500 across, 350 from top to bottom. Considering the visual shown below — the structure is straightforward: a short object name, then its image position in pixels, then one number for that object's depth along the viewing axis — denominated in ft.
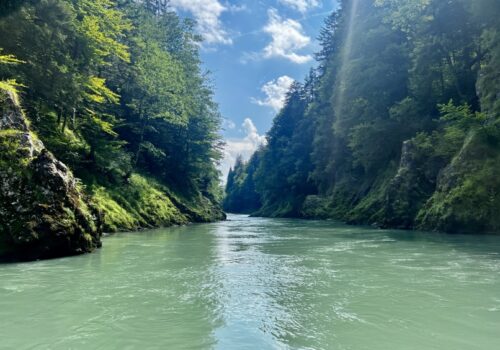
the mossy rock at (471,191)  69.05
